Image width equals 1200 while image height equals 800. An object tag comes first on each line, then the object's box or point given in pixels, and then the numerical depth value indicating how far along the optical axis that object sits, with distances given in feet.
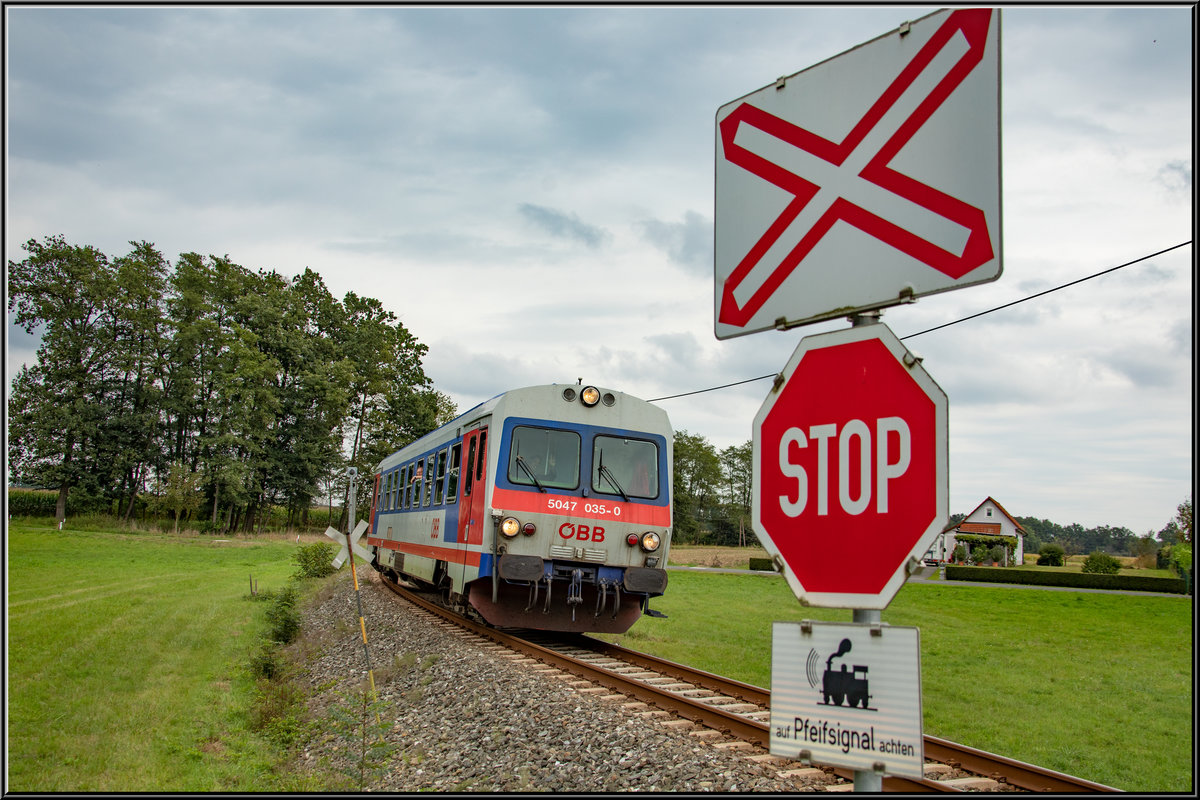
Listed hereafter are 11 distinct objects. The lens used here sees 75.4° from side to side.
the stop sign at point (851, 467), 5.53
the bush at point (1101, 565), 127.54
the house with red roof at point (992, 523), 187.79
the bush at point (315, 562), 88.02
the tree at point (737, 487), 301.43
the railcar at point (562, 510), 35.96
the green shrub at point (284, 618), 52.42
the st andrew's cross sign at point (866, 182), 5.90
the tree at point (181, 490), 156.25
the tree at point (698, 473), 316.81
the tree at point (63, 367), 163.02
